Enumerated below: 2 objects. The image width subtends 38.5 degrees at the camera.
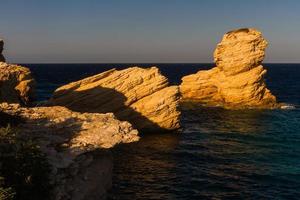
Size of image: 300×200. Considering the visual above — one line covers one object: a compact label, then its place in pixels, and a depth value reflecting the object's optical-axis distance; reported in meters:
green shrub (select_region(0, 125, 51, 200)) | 19.14
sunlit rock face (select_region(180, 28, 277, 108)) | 75.44
